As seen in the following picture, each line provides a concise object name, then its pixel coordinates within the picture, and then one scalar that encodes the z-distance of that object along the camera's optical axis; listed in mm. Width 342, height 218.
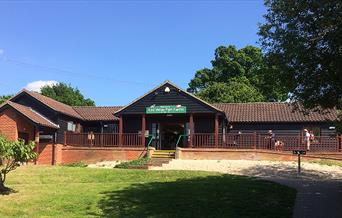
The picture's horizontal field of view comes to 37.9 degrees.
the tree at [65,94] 64062
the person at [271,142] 29628
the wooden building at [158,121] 30859
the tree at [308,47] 12102
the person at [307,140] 29375
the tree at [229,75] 51031
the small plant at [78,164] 27305
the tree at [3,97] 61584
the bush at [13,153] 15000
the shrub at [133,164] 24859
